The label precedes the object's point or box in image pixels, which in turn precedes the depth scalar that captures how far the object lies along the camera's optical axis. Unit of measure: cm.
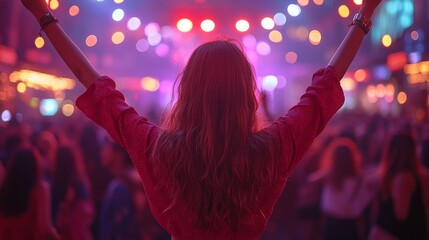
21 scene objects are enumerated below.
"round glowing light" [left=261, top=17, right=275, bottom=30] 1831
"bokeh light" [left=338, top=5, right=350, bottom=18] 1523
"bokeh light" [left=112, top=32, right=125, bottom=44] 3032
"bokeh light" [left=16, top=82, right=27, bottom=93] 2366
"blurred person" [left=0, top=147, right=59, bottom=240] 482
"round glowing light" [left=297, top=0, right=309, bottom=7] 1423
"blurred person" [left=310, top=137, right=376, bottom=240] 631
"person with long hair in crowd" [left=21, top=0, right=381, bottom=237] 200
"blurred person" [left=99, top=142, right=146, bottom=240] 530
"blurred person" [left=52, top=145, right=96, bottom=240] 590
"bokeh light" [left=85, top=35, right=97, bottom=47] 2675
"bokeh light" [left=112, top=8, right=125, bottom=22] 1692
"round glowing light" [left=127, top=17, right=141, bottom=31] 2529
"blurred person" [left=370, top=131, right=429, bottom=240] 541
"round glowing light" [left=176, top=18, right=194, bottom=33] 1770
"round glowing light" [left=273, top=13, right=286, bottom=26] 2306
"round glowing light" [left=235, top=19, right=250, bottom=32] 1827
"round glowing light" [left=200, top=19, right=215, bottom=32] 1783
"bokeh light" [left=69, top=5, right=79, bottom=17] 1518
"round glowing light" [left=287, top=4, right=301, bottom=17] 1412
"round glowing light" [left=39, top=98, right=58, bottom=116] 2747
